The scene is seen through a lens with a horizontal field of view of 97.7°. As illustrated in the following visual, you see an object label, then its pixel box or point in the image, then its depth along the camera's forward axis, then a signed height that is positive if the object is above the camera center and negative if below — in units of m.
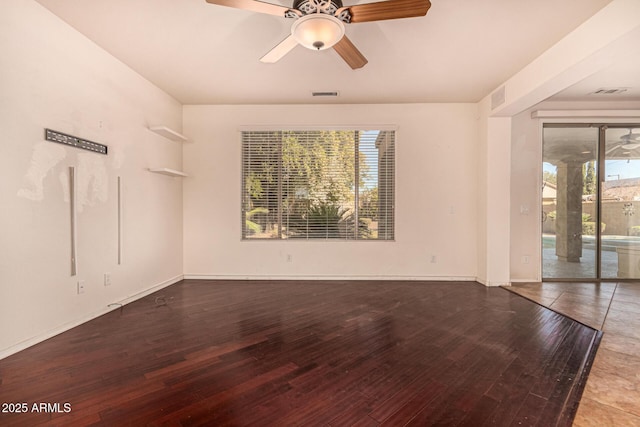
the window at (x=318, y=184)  4.53 +0.43
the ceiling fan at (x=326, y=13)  1.89 +1.38
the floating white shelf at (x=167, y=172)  3.69 +0.53
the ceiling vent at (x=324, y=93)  4.04 +1.70
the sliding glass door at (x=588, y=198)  4.41 +0.19
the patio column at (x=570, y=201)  4.40 +0.14
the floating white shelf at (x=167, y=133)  3.65 +1.07
